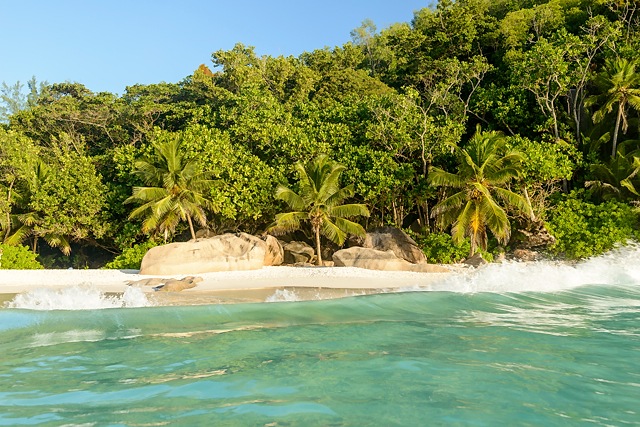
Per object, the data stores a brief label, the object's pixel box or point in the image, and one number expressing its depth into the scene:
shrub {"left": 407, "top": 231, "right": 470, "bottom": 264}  22.42
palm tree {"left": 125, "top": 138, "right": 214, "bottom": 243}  23.25
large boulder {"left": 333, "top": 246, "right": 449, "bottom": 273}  19.42
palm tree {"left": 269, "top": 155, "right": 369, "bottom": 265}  22.67
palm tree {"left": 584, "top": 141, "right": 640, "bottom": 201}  21.34
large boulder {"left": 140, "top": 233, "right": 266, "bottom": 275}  20.30
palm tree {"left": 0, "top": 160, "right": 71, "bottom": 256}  26.62
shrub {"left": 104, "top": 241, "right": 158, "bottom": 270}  23.73
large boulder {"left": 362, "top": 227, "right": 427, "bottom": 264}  22.03
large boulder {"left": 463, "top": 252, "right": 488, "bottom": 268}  20.69
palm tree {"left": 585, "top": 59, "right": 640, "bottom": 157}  23.00
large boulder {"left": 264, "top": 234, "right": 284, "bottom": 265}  22.61
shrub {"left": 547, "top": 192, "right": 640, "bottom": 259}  20.20
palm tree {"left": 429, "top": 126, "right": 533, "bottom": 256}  20.39
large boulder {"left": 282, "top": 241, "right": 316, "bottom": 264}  24.77
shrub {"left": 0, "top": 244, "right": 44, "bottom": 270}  24.06
